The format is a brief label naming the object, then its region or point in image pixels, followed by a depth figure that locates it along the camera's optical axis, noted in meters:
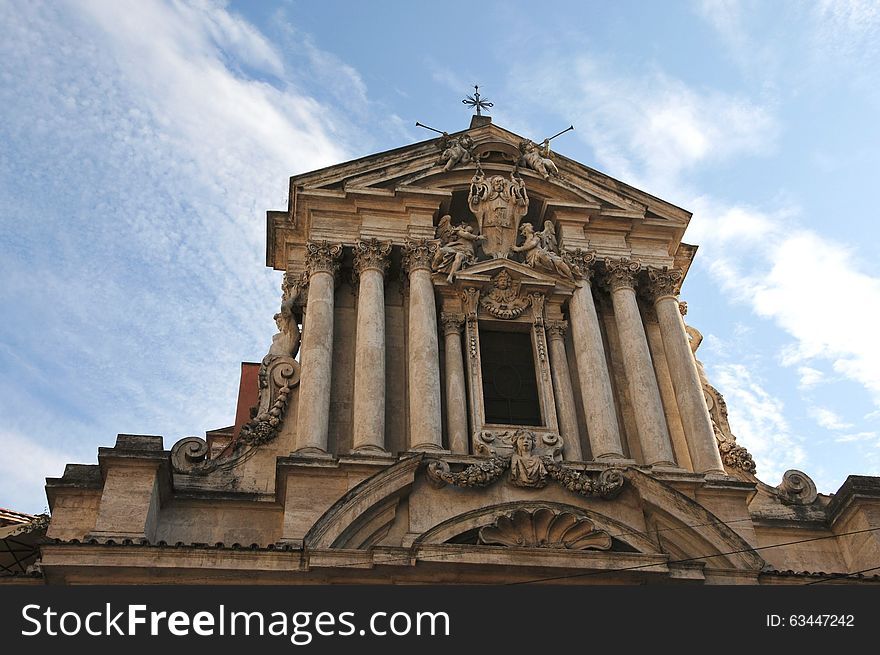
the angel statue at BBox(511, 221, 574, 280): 18.44
